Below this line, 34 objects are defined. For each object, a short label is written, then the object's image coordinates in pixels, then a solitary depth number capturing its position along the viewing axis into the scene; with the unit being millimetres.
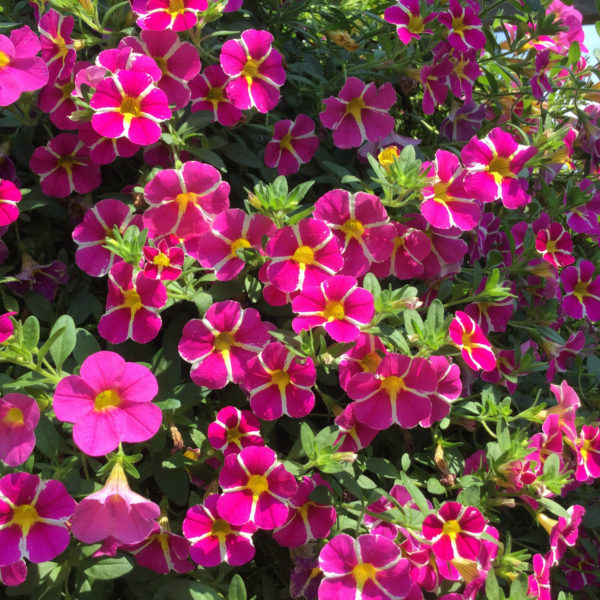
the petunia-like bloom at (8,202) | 268
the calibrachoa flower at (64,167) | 289
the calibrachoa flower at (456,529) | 250
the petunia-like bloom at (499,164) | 293
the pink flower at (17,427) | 220
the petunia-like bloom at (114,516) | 217
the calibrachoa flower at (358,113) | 305
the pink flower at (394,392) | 245
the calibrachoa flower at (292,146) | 305
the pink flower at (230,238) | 255
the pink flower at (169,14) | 268
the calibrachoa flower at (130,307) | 247
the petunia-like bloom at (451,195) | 276
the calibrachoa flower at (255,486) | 237
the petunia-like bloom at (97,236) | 270
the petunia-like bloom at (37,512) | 224
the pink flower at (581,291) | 334
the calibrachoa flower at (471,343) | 264
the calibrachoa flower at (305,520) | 249
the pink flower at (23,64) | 265
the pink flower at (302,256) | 246
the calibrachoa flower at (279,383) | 244
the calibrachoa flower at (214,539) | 237
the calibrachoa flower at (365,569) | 236
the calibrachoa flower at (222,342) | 246
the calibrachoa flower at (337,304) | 242
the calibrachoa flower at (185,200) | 266
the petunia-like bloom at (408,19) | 302
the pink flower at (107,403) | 214
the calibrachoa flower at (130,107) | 259
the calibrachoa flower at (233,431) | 248
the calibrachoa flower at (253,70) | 283
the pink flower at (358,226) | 266
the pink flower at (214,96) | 293
